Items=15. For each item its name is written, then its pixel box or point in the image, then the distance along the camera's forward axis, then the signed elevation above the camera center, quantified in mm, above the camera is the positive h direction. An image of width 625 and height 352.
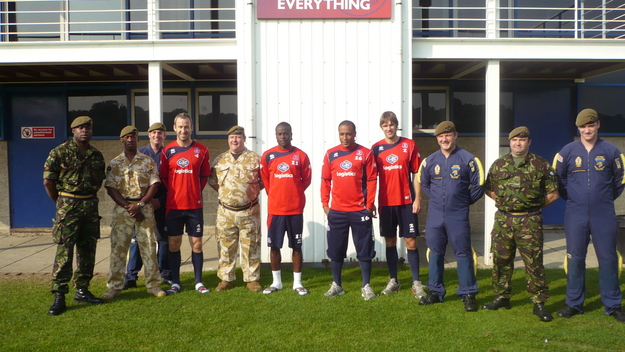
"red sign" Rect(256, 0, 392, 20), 6617 +1964
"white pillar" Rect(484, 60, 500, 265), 6844 +377
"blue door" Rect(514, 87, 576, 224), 9320 +761
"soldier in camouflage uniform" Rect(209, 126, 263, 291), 5352 -541
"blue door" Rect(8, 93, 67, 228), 9477 +123
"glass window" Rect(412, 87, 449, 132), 9227 +920
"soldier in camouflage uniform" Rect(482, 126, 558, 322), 4527 -465
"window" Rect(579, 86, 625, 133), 9352 +962
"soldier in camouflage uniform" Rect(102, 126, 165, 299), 5145 -455
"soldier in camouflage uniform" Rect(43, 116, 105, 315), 4793 -391
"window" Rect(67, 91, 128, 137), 9414 +962
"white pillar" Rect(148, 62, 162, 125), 6855 +941
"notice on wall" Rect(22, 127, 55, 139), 9469 +518
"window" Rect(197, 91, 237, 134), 9344 +907
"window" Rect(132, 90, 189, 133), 9359 +989
